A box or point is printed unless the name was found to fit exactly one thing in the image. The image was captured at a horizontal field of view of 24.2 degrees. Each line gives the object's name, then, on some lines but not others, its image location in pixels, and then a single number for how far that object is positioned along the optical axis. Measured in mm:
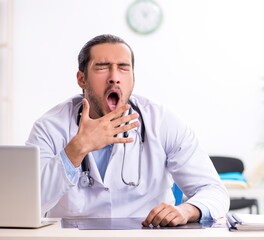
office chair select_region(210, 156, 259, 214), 4840
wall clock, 5398
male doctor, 1947
